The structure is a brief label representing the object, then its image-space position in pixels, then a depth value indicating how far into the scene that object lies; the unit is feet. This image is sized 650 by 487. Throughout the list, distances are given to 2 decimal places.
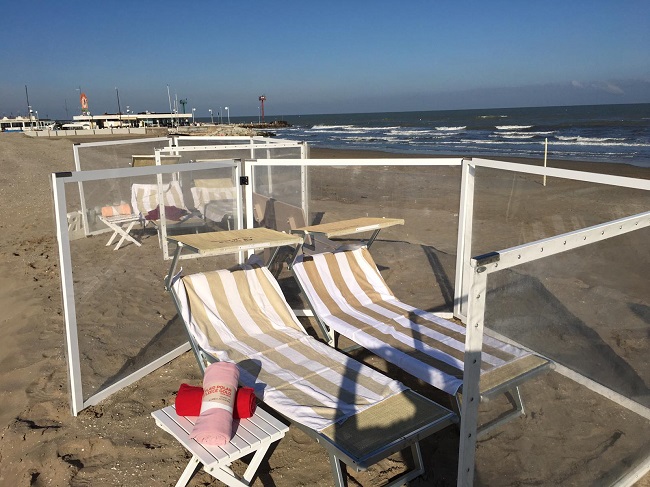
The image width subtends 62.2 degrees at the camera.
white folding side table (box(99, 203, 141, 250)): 18.78
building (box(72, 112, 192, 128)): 287.07
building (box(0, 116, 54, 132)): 327.06
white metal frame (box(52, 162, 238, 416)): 10.66
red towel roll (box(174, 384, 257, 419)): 9.04
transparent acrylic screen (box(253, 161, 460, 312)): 18.37
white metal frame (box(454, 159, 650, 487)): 5.90
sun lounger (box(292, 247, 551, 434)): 7.67
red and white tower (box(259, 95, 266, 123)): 320.70
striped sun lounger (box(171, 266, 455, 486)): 8.73
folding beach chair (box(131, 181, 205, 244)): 18.01
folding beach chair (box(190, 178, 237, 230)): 16.01
